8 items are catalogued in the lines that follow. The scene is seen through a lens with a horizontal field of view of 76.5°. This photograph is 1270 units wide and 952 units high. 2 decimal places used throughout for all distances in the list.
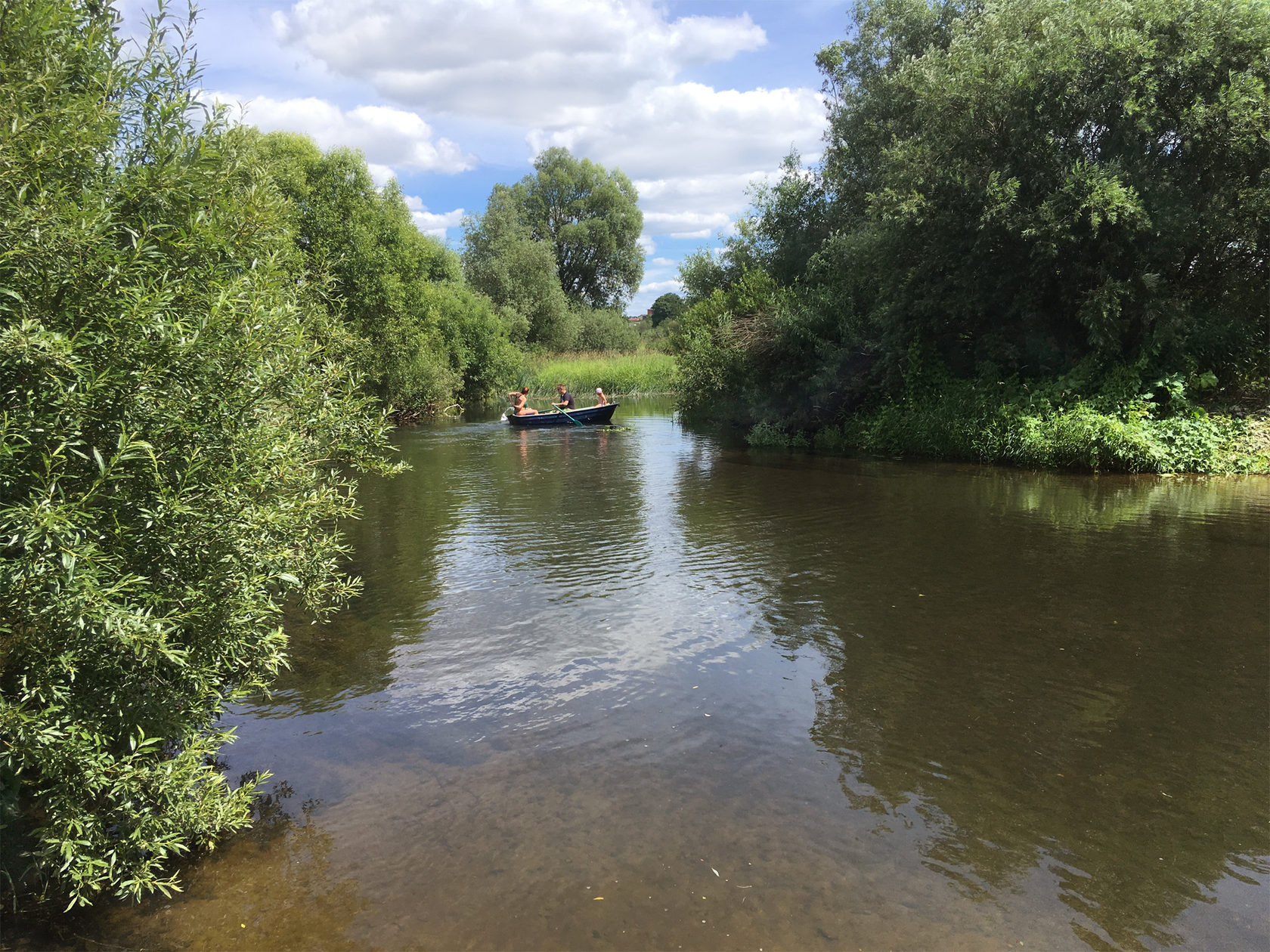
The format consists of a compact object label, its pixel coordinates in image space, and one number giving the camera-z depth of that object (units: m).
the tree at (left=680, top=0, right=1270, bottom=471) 15.39
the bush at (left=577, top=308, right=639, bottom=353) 58.97
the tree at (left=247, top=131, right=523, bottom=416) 30.00
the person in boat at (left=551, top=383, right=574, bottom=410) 32.56
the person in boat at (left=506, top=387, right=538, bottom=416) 30.49
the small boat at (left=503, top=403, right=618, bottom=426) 29.92
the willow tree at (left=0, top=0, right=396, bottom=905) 3.49
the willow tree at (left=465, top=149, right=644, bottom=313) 63.91
